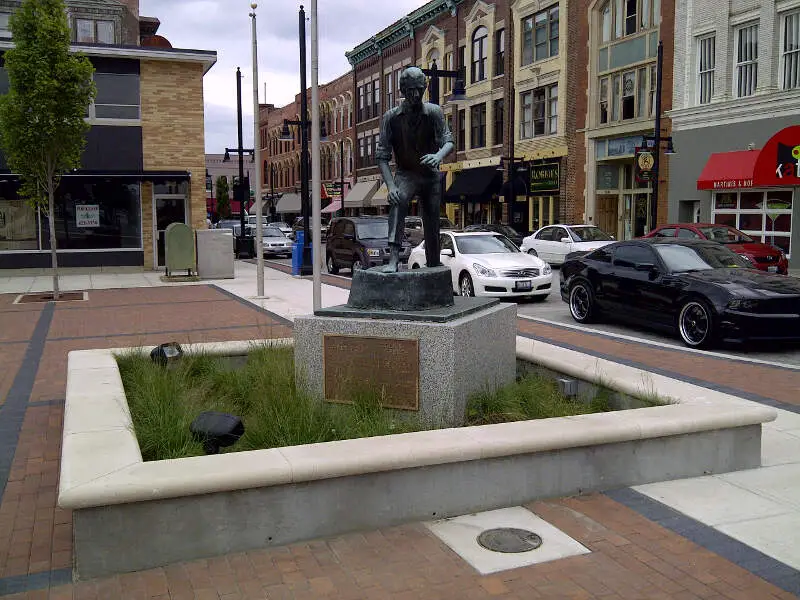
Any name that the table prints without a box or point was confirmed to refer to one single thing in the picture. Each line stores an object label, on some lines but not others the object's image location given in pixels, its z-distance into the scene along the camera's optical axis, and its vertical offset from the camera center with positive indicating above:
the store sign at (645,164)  28.59 +1.85
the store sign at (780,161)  24.61 +1.71
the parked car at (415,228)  29.50 -0.38
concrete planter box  4.46 -1.54
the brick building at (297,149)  62.97 +6.11
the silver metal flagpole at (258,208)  18.48 +0.22
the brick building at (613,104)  31.75 +4.60
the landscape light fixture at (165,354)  7.98 -1.30
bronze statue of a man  7.40 +0.59
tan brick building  25.14 +1.41
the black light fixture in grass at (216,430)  5.52 -1.40
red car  19.94 -0.59
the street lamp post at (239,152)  35.56 +2.95
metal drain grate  4.77 -1.87
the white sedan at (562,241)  25.83 -0.71
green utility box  23.14 -0.81
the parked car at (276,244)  37.19 -1.14
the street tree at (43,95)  17.73 +2.66
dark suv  23.12 -0.71
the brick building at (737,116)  25.38 +3.31
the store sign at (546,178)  37.25 +1.84
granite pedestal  6.51 -1.10
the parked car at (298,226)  45.44 -0.43
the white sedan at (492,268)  17.23 -1.04
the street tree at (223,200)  84.88 +1.91
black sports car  11.11 -1.07
